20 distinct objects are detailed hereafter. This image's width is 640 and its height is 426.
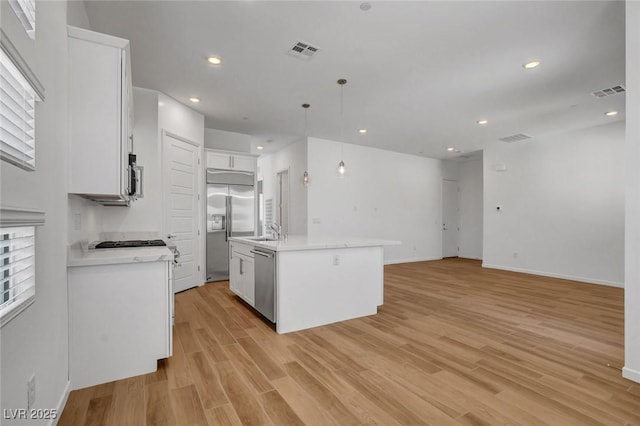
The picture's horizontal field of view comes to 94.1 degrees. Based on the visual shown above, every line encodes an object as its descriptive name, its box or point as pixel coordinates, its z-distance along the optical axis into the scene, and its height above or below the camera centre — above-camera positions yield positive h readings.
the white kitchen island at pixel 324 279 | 3.05 -0.74
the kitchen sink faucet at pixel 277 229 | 3.77 -0.21
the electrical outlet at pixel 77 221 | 2.36 -0.07
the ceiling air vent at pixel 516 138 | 6.20 +1.59
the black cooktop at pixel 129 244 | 2.89 -0.32
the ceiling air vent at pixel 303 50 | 3.01 +1.69
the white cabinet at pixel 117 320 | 2.05 -0.78
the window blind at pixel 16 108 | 1.08 +0.42
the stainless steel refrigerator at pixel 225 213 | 5.44 -0.01
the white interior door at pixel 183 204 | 4.51 +0.13
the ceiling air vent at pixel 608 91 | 3.92 +1.63
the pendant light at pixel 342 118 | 3.84 +1.66
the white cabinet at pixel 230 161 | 5.52 +0.99
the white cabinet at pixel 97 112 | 2.04 +0.70
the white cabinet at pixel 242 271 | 3.69 -0.80
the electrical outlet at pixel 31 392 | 1.32 -0.81
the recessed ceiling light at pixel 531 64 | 3.31 +1.66
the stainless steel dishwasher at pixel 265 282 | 3.10 -0.77
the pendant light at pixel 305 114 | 4.51 +1.67
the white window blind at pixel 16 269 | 1.10 -0.23
